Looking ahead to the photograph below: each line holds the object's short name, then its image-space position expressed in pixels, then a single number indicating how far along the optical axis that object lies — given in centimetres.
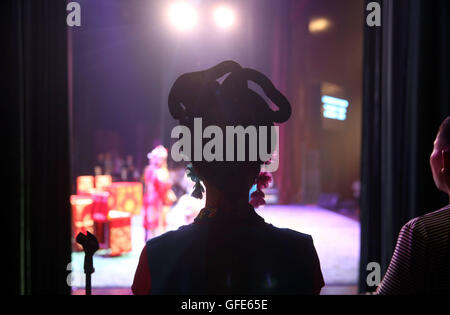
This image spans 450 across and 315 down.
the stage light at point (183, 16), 639
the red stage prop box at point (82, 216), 388
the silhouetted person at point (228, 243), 93
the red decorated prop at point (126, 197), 573
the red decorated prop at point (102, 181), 571
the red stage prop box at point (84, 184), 534
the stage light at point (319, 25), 783
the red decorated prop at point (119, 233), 376
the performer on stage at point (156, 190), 410
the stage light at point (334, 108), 812
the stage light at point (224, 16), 708
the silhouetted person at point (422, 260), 101
